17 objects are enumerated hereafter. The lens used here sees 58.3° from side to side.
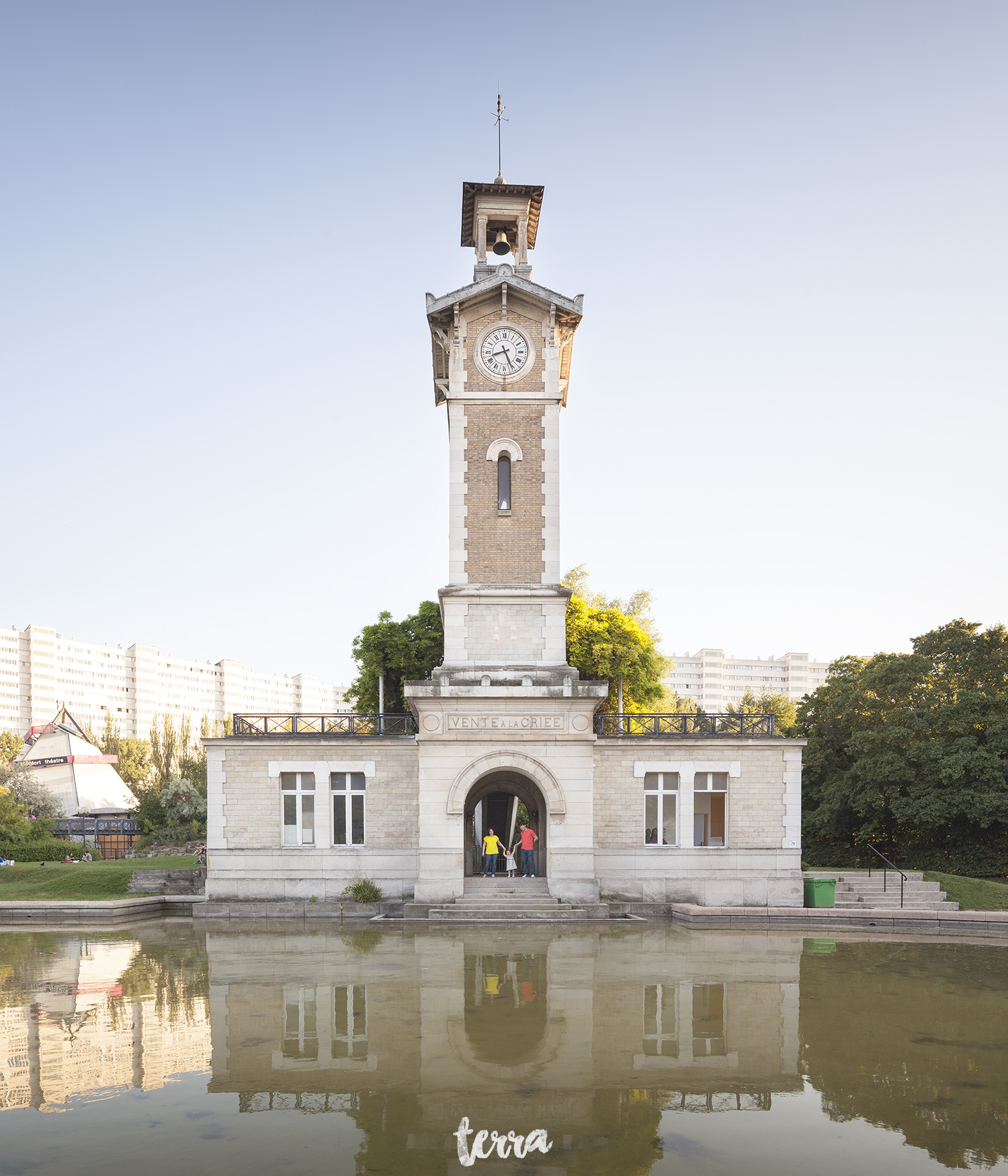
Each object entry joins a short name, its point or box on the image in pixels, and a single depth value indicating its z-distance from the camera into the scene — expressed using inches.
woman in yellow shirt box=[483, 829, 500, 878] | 939.3
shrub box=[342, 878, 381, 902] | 891.4
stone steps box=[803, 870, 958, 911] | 922.7
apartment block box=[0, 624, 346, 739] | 5949.8
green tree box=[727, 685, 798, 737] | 2576.3
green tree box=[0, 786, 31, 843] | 1499.9
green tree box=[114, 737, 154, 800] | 3164.4
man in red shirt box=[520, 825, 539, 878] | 939.3
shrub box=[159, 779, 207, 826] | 2027.6
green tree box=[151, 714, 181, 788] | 3100.6
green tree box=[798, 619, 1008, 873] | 1293.1
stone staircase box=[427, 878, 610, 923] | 820.6
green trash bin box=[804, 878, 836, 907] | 887.1
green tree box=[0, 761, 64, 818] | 2078.0
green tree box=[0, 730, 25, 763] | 3403.1
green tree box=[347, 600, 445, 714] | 1669.5
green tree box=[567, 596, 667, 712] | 1557.6
